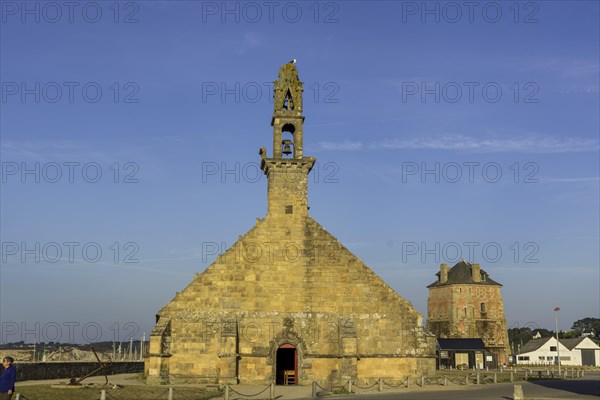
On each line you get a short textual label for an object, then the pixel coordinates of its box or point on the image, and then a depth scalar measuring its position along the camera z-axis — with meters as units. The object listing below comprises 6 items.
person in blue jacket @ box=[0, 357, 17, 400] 16.09
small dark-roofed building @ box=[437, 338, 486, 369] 61.87
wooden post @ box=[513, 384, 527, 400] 22.03
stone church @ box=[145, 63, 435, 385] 30.48
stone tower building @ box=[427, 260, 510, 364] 77.19
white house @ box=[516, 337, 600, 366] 87.75
